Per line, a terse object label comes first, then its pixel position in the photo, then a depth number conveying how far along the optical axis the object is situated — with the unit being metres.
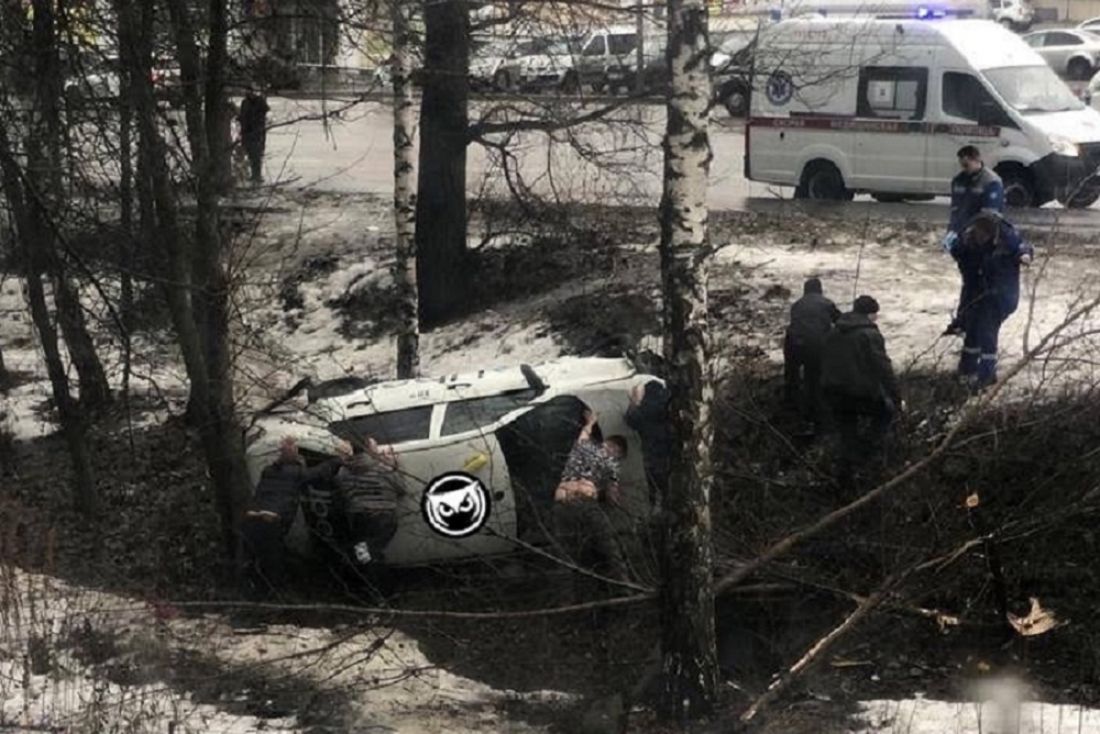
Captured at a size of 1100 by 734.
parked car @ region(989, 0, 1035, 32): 44.28
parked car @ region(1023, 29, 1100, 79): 36.28
